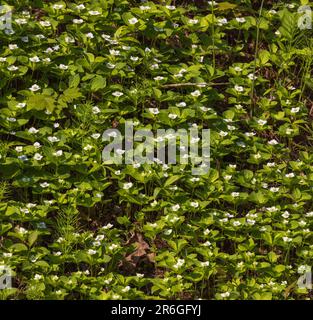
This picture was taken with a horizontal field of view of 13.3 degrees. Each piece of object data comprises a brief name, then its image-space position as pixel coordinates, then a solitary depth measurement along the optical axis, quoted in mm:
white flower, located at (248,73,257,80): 9951
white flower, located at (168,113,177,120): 9307
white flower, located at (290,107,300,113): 9781
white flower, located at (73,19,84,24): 9895
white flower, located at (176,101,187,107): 9441
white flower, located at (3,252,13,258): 7919
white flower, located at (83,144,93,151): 8874
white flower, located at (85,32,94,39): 9779
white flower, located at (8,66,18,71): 9263
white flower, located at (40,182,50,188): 8594
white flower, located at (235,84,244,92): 9804
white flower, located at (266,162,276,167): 9220
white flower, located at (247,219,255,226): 8626
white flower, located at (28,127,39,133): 8900
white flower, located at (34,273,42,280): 7798
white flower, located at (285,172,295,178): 9097
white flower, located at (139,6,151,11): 10097
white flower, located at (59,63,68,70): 9454
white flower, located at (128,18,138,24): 9964
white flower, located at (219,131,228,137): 9308
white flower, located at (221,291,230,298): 7982
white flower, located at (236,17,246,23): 10384
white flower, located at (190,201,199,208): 8619
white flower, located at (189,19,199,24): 10231
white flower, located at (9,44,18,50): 9479
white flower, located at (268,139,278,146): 9441
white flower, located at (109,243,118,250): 8186
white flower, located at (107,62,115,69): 9632
